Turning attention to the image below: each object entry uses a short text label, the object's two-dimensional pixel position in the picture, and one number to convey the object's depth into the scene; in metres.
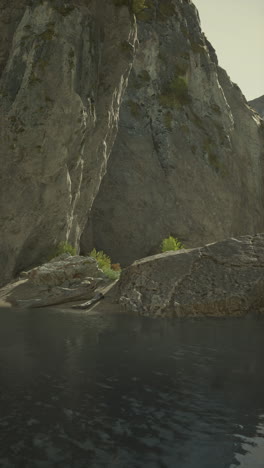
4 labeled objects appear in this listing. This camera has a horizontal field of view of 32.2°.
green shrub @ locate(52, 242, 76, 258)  23.75
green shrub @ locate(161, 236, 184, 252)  27.56
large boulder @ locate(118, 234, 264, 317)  17.28
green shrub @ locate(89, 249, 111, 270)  24.62
